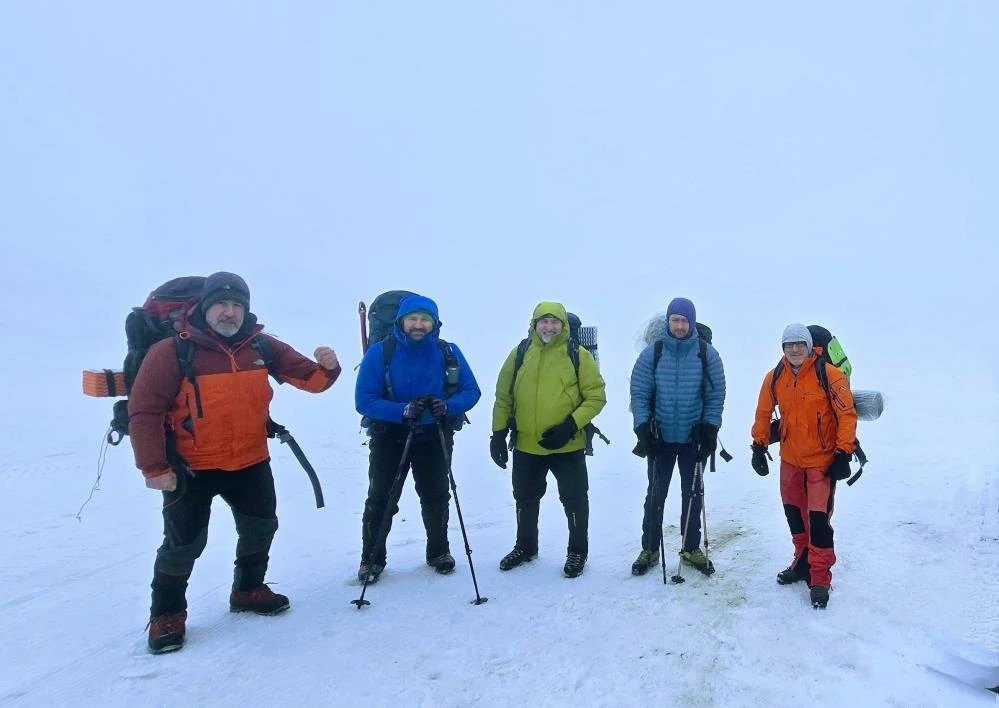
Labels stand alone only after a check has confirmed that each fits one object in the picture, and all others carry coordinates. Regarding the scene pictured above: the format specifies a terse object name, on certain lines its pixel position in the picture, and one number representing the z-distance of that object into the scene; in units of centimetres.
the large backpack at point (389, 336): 543
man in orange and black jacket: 425
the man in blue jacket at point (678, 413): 541
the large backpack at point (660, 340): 545
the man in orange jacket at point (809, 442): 490
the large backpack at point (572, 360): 571
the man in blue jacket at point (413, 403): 525
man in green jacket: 558
